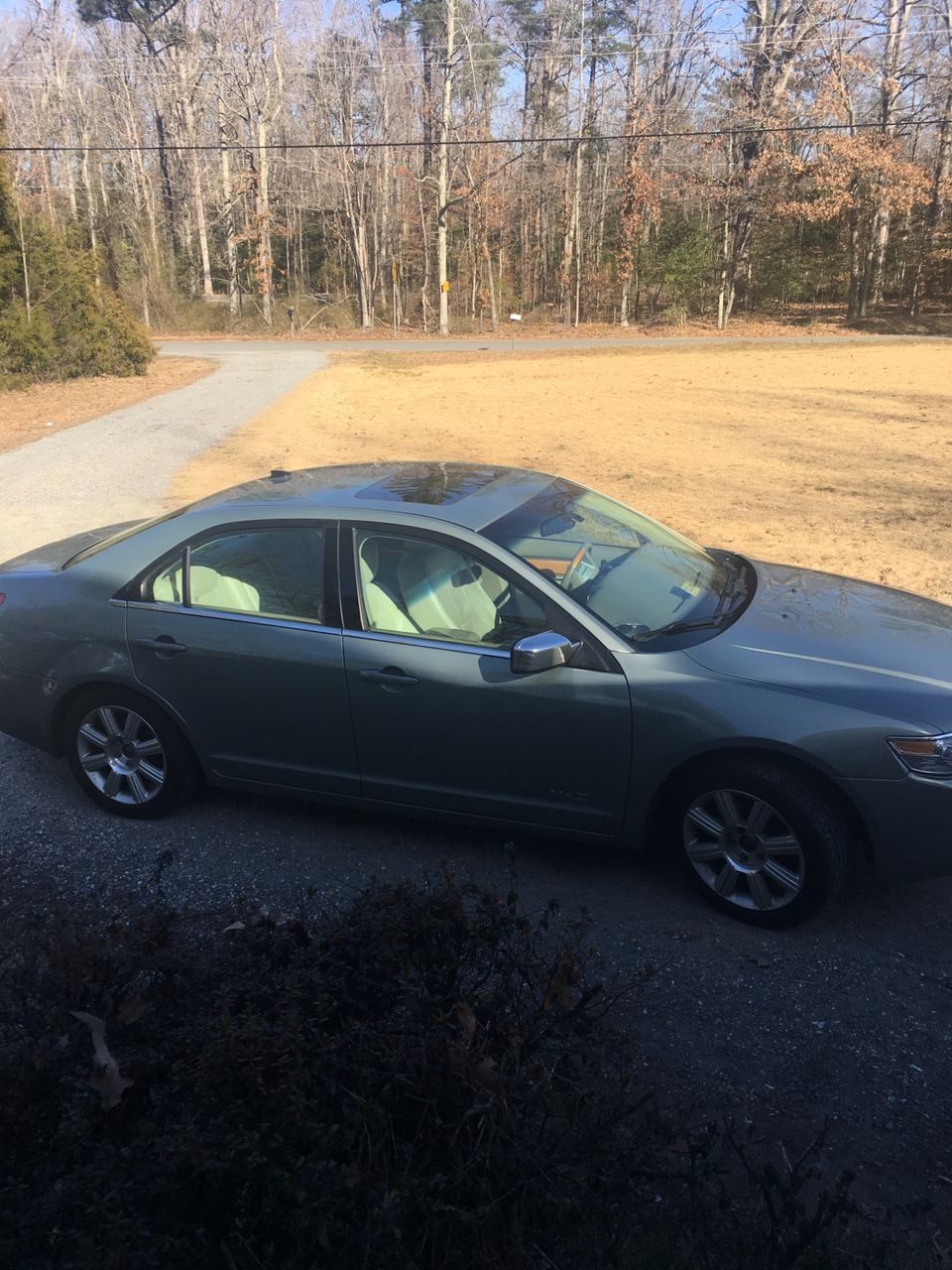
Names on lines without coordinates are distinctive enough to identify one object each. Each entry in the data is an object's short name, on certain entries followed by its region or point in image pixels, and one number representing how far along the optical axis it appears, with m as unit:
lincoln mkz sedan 3.63
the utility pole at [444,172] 45.53
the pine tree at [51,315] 22.11
